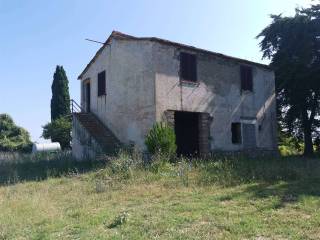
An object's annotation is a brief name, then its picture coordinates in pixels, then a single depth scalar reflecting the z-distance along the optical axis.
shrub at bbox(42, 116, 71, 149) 22.51
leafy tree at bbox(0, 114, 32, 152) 26.17
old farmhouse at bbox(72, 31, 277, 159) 11.87
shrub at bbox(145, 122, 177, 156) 10.37
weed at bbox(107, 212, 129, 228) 4.92
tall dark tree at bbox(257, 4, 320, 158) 15.58
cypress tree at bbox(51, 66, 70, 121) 24.70
